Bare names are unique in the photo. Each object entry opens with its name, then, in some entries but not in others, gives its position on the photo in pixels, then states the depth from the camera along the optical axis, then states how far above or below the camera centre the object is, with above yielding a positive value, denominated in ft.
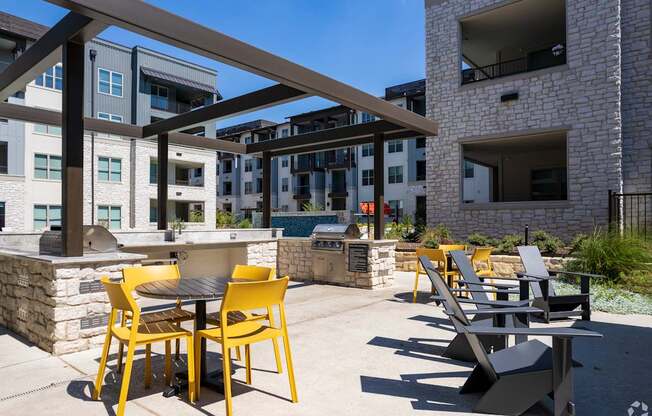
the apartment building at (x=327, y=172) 101.81 +11.44
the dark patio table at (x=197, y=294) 10.13 -2.09
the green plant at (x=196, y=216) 89.40 -1.15
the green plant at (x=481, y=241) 38.75 -2.88
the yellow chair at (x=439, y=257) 22.29 -2.50
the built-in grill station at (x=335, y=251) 28.37 -2.85
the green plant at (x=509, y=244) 36.57 -2.99
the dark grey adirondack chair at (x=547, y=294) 16.51 -3.52
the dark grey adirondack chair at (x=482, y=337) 12.90 -3.97
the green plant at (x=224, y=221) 84.40 -2.21
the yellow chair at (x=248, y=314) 11.78 -2.97
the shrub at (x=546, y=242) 34.55 -2.73
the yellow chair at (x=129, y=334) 9.52 -3.06
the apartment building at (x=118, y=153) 70.13 +10.96
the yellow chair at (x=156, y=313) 11.68 -3.05
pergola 14.26 +5.94
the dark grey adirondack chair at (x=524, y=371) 9.16 -3.74
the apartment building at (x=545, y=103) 38.14 +10.66
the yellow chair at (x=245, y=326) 9.46 -2.99
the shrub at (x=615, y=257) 25.81 -2.93
